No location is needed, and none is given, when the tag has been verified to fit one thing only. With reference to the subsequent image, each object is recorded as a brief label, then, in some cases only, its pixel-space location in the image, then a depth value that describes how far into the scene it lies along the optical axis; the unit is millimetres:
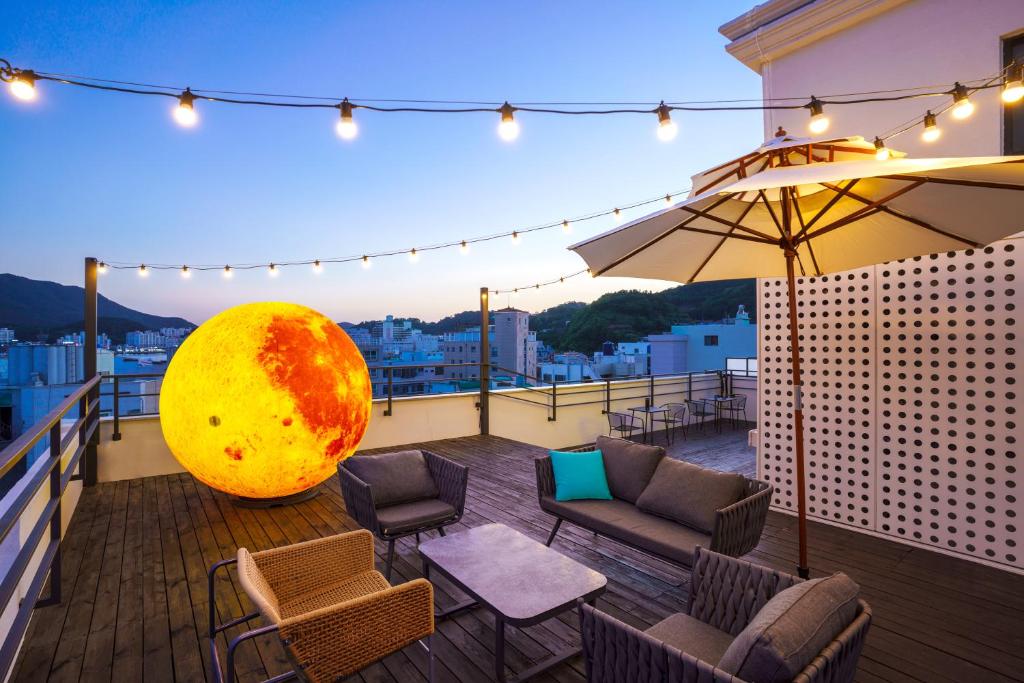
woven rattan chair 1677
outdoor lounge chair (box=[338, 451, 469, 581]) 3301
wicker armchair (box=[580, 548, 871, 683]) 1390
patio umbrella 2113
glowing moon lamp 3576
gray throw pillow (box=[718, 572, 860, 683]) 1319
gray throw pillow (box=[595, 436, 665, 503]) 3637
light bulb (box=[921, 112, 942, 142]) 3401
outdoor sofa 2825
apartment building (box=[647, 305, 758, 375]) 19812
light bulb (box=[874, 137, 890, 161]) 2684
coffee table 2178
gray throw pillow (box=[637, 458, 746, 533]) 3041
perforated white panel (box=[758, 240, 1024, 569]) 3434
